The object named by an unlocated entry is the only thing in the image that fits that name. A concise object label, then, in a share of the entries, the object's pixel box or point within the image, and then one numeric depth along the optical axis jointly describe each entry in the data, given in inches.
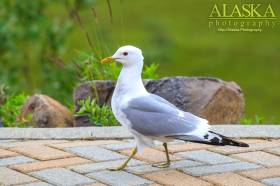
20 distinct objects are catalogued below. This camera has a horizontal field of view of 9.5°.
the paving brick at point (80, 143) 407.8
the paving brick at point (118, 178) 352.0
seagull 359.9
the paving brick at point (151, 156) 389.8
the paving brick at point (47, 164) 371.7
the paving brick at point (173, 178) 350.6
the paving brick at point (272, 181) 352.0
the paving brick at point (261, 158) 382.2
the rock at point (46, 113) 476.7
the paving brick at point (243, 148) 402.5
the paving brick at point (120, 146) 406.0
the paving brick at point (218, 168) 366.1
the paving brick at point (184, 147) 405.4
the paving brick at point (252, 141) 416.9
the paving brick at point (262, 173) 362.0
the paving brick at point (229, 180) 351.4
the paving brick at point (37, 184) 349.1
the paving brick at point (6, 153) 391.3
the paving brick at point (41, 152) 390.8
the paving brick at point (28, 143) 409.2
